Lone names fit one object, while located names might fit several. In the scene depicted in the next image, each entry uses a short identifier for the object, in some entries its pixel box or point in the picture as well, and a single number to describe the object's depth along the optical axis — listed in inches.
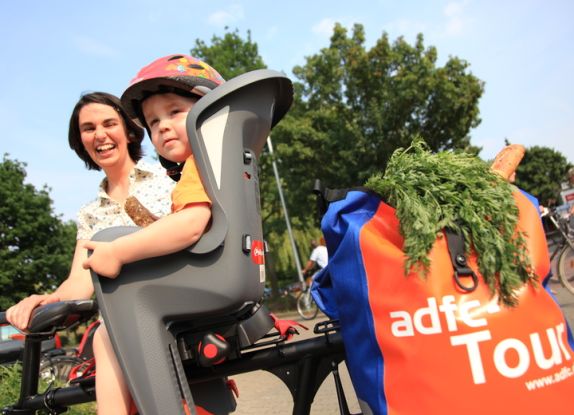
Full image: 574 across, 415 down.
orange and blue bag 42.6
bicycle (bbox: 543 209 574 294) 282.5
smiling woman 78.7
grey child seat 51.6
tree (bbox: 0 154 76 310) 947.3
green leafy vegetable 45.1
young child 51.3
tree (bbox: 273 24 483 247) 664.4
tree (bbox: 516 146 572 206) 2036.2
